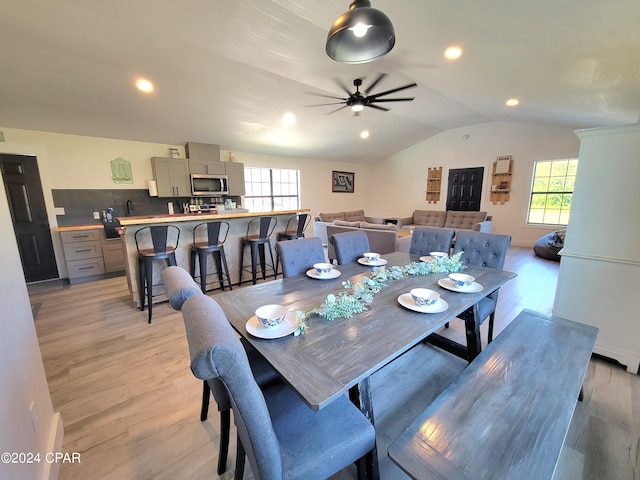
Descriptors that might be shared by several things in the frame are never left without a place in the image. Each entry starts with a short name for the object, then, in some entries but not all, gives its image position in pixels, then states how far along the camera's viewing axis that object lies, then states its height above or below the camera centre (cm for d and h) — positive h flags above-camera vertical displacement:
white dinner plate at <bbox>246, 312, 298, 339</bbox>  110 -58
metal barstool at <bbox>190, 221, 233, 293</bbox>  312 -60
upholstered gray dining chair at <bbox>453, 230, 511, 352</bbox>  214 -50
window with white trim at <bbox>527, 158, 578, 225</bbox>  569 +7
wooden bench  83 -86
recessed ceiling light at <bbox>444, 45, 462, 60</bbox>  253 +144
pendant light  143 +98
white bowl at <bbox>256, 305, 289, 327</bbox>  112 -53
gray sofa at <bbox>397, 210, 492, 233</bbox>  606 -61
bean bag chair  490 -99
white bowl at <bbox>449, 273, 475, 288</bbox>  159 -52
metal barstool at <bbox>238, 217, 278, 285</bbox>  354 -58
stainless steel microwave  499 +27
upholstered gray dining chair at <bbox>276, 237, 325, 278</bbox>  195 -45
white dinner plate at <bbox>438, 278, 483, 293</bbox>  155 -57
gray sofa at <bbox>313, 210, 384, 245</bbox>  576 -57
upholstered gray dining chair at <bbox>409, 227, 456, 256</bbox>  254 -45
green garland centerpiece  129 -55
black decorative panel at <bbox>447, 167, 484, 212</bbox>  681 +17
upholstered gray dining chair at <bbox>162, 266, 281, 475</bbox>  107 -86
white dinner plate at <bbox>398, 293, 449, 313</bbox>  130 -57
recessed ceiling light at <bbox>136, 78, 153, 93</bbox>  328 +148
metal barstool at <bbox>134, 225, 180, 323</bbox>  270 -56
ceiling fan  367 +140
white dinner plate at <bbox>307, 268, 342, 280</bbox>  182 -56
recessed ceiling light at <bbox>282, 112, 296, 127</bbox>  469 +146
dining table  90 -60
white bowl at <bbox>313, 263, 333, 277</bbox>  184 -51
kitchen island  289 -52
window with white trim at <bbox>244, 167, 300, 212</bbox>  643 +23
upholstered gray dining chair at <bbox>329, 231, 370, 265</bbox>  230 -45
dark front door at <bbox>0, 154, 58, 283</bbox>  369 -22
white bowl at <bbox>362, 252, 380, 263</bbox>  220 -52
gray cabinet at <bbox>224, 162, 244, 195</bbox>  541 +45
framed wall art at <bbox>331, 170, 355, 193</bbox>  800 +47
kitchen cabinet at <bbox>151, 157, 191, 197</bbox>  464 +42
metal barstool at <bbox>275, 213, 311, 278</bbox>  402 -51
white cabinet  192 -38
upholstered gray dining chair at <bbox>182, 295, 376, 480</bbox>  68 -88
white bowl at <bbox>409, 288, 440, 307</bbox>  133 -53
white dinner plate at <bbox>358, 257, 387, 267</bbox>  212 -55
